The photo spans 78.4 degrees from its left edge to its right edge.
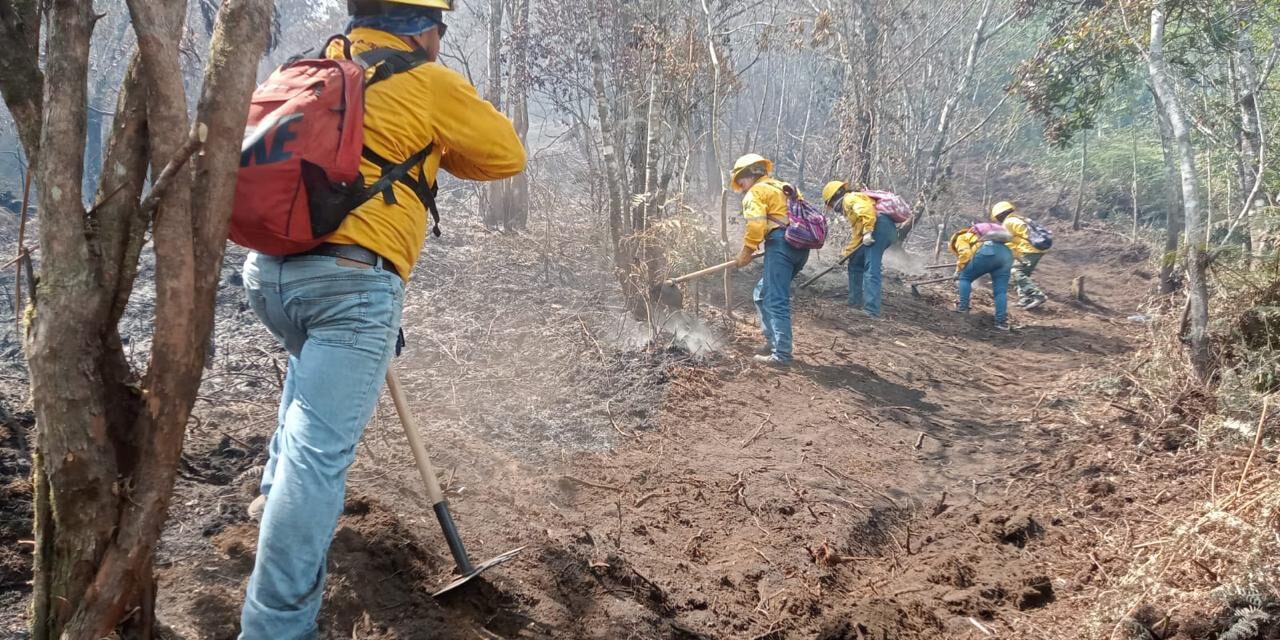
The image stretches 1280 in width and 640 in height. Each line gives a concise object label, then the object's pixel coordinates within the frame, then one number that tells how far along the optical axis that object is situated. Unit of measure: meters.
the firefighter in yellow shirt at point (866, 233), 9.27
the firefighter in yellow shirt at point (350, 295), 2.02
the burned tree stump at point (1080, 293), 12.15
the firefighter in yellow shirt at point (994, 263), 9.85
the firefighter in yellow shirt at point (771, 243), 7.03
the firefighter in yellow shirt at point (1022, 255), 10.91
